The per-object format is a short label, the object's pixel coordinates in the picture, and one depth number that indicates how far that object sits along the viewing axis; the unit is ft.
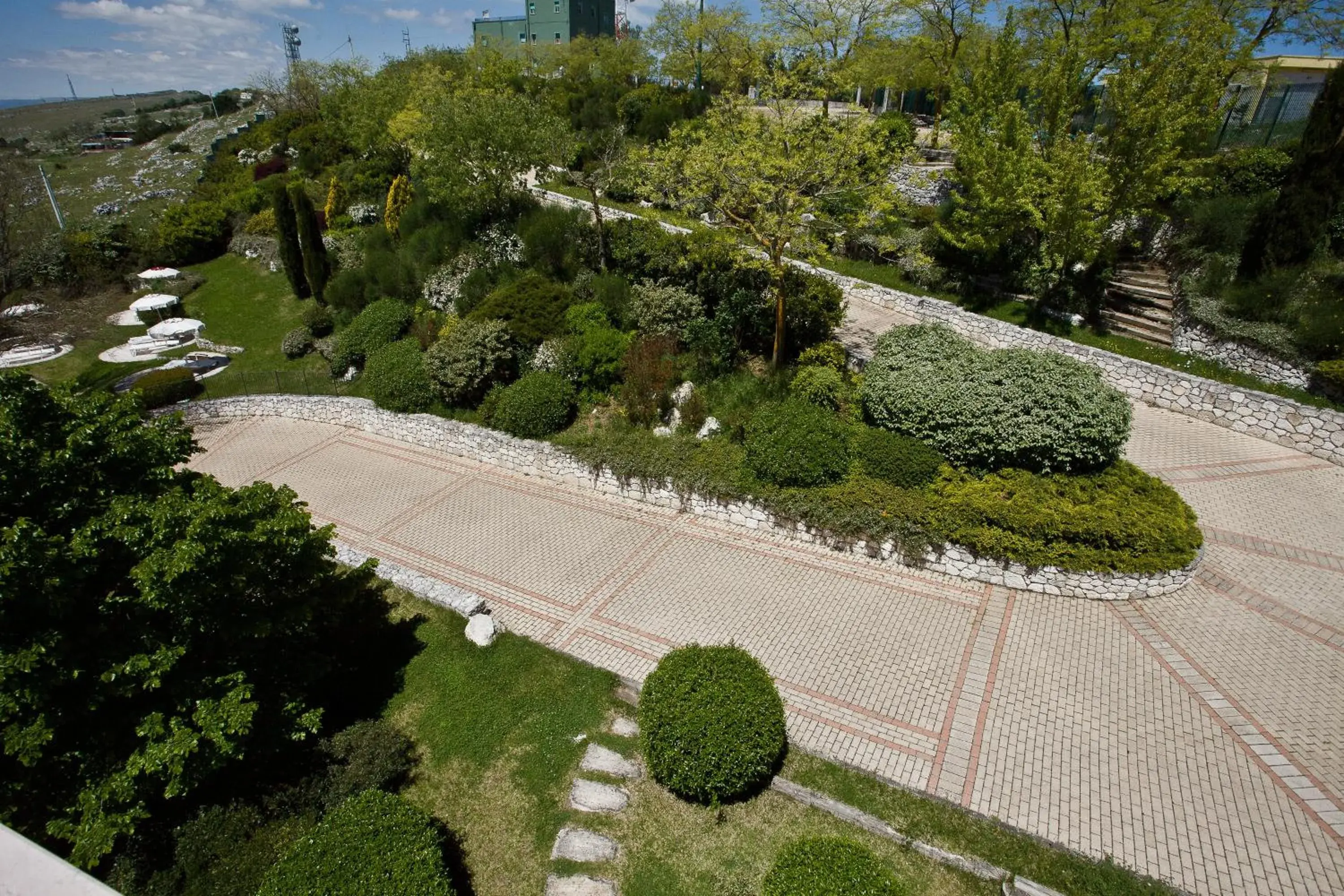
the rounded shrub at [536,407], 49.85
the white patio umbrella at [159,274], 95.55
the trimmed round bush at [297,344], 78.23
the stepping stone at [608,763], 26.63
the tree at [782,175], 43.78
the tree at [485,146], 71.97
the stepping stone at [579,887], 22.76
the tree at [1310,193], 46.98
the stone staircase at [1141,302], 55.83
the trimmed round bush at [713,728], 24.02
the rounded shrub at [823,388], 45.09
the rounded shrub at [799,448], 39.65
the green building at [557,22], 236.43
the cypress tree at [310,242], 83.87
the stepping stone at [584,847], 23.79
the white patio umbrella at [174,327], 79.56
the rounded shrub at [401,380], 56.95
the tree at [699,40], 132.57
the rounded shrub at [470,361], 54.24
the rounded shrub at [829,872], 18.72
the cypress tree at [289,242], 86.53
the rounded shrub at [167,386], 67.97
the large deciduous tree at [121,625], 20.25
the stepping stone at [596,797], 25.44
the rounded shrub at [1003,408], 36.32
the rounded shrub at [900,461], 38.34
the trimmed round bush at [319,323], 80.12
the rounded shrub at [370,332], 67.15
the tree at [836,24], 91.45
